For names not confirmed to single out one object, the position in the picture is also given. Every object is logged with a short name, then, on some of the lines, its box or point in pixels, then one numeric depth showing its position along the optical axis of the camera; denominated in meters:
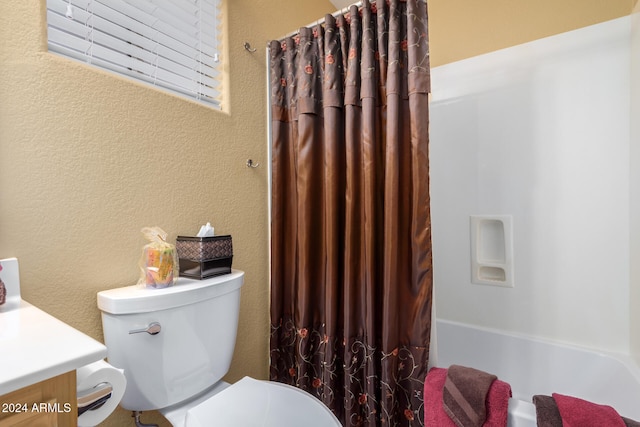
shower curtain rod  1.20
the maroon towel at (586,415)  0.68
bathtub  1.30
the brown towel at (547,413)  0.71
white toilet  0.86
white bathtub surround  1.42
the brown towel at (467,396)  0.77
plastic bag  0.94
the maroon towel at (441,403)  0.76
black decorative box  1.05
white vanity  0.41
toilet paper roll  0.57
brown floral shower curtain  1.10
